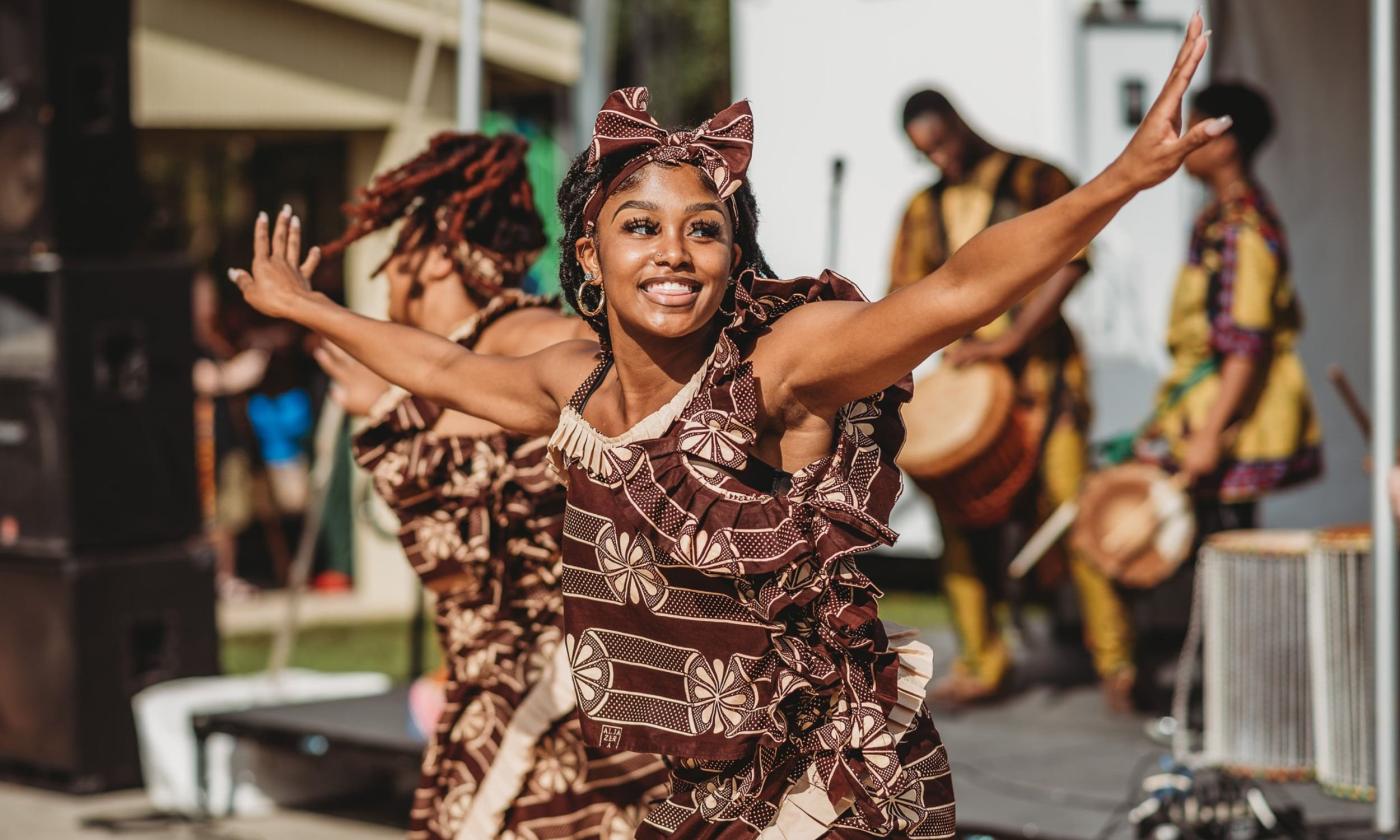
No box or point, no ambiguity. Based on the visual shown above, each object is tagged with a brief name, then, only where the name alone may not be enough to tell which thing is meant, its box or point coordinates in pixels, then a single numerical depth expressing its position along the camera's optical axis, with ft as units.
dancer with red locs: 12.05
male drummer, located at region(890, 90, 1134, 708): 20.63
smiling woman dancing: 8.83
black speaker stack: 22.49
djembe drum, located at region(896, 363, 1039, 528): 20.48
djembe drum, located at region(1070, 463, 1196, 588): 19.04
